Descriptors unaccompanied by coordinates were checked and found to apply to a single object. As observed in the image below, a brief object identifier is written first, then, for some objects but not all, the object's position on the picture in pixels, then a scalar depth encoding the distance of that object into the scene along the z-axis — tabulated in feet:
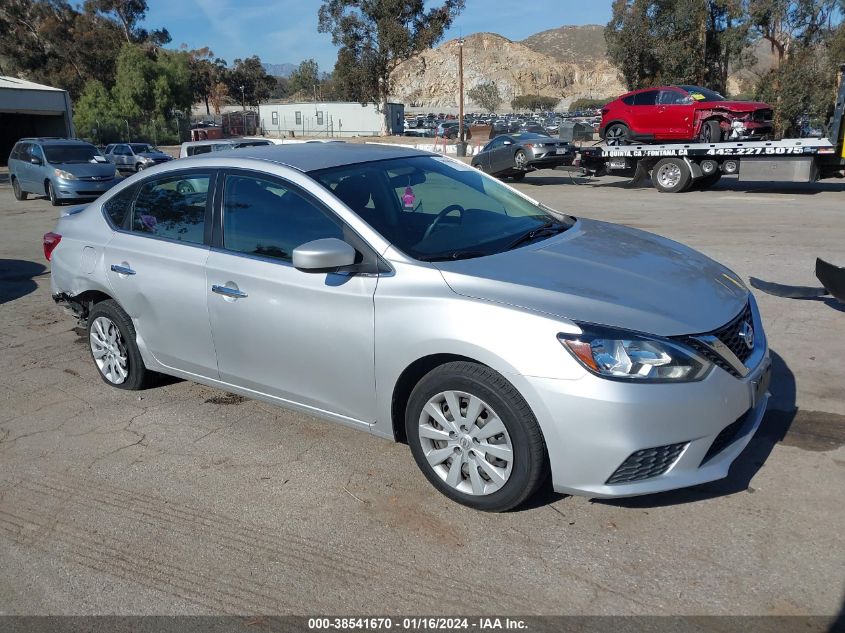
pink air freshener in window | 14.71
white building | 214.28
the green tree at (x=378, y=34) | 173.47
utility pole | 133.90
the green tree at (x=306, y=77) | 444.55
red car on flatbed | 58.44
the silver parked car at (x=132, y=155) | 95.86
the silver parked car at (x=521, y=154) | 71.00
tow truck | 52.24
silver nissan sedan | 10.46
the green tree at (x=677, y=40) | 123.24
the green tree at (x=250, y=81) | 337.72
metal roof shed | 120.47
